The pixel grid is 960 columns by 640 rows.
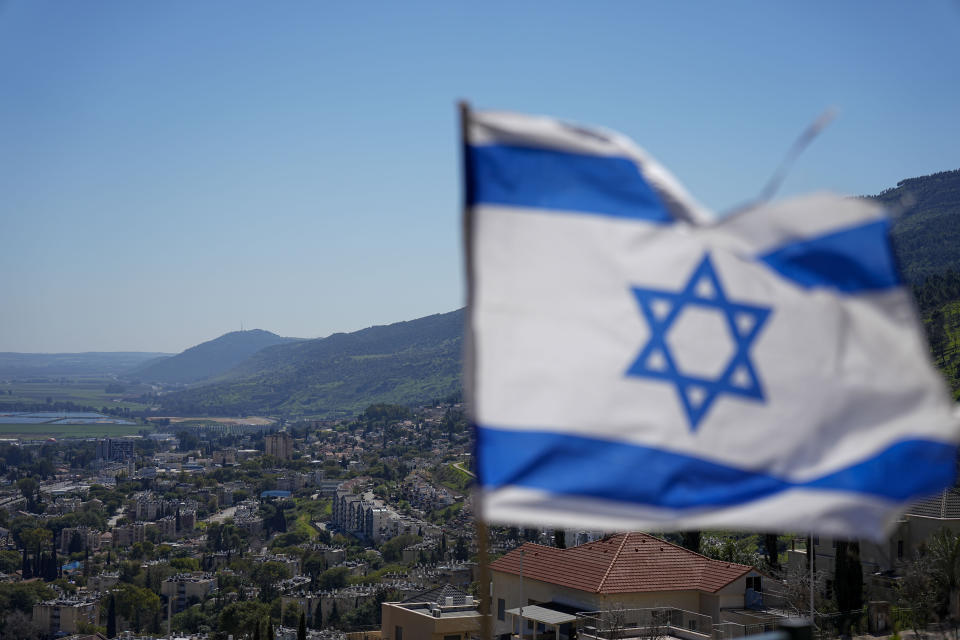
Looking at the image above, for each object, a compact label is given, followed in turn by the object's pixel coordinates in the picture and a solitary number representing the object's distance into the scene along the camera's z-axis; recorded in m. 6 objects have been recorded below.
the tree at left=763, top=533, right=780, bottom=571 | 41.84
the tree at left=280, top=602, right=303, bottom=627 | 87.50
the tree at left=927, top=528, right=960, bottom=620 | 25.22
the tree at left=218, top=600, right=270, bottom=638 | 64.94
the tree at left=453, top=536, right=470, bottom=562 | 121.94
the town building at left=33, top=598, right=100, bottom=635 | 100.25
